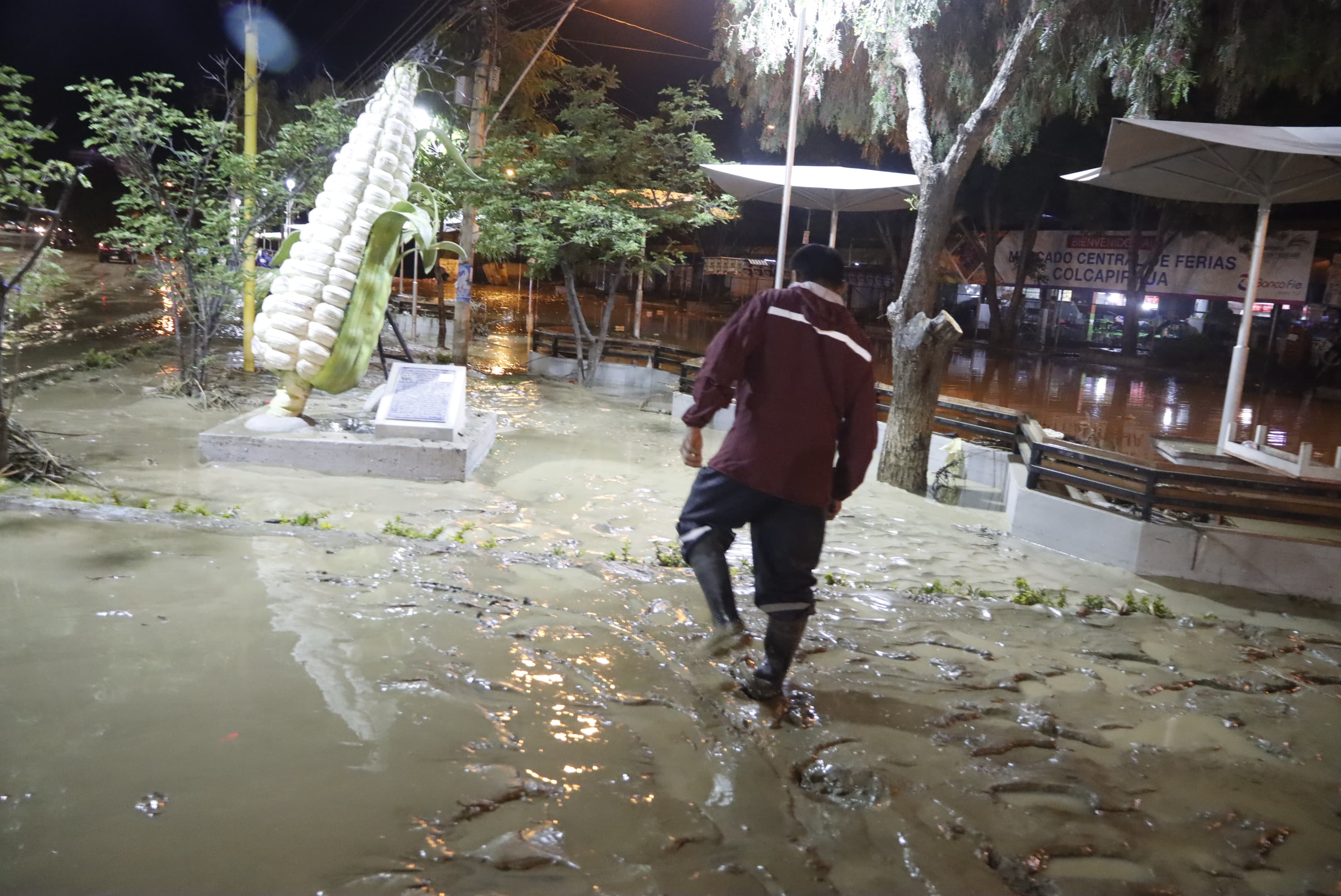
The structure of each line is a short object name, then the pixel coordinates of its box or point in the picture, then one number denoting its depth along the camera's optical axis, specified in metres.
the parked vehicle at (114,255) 37.75
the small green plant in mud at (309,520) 6.06
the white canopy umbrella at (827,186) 13.92
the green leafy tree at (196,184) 10.50
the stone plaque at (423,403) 9.12
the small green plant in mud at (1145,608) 5.96
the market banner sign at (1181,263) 25.06
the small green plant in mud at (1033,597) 5.95
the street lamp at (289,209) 11.92
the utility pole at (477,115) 16.52
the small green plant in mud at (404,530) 6.35
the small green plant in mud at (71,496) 6.30
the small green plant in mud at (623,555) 6.19
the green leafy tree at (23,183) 6.77
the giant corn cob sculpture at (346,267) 9.13
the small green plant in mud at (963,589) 6.33
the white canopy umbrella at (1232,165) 8.39
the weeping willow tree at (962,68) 9.77
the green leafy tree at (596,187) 15.54
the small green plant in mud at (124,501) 6.26
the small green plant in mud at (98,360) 13.70
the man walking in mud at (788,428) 3.87
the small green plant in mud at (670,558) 6.15
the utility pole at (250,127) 12.09
